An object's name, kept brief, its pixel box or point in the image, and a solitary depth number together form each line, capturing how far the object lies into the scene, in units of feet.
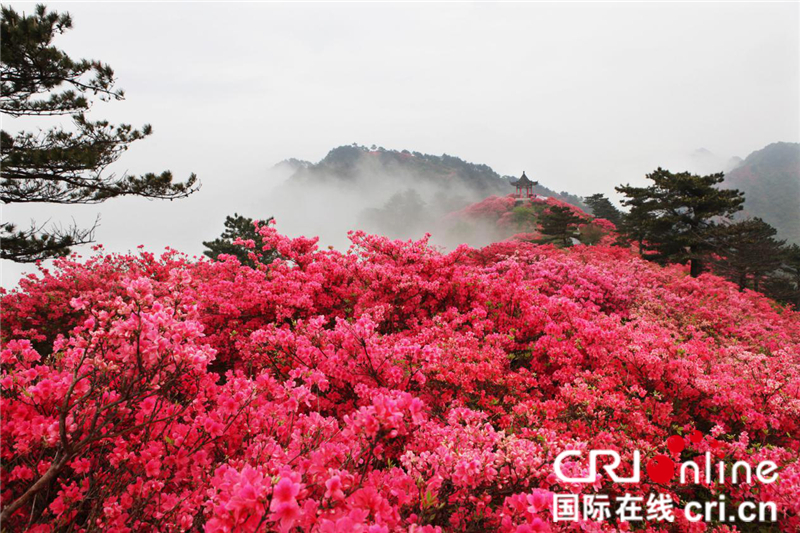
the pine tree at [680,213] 63.62
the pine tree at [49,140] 30.66
